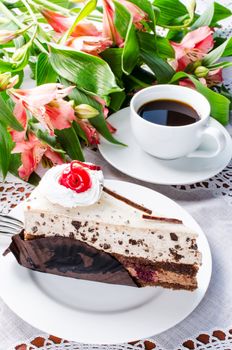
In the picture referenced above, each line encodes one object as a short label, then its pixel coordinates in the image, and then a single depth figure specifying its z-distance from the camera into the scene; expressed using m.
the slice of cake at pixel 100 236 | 0.80
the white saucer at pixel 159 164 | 0.98
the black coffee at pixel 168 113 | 1.01
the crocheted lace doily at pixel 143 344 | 0.75
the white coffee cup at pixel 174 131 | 0.98
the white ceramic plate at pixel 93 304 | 0.73
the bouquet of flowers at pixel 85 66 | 0.91
